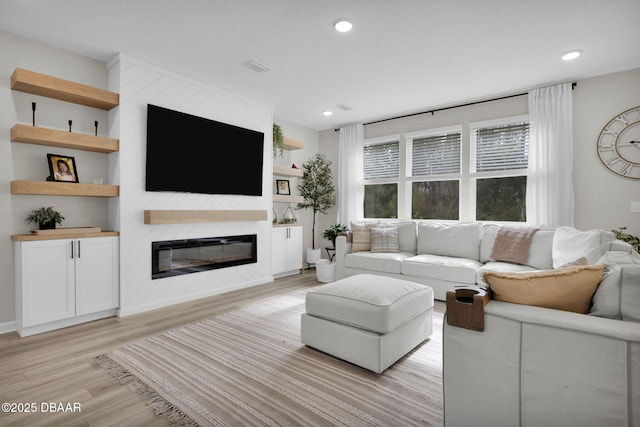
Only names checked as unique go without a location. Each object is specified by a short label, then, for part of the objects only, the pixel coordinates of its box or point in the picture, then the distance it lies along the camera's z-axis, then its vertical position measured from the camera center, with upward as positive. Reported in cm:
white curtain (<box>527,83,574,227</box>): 382 +69
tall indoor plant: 575 +43
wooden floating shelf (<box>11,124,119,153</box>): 273 +65
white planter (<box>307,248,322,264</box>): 554 -78
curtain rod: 420 +159
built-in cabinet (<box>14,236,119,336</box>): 273 -68
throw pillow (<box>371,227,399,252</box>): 456 -41
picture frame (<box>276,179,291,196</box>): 541 +41
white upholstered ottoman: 213 -79
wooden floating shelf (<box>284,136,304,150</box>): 525 +113
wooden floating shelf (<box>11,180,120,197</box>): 273 +19
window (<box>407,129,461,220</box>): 483 +60
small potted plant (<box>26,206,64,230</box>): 289 -9
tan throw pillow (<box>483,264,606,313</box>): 135 -32
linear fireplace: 363 -57
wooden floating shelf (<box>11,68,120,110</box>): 272 +110
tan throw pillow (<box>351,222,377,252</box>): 470 -40
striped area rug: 171 -111
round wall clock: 351 +79
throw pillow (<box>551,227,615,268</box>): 274 -27
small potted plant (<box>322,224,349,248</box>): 527 -34
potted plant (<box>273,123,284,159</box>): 502 +116
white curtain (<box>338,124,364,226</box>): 577 +60
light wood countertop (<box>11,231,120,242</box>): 270 -25
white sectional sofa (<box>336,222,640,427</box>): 112 -58
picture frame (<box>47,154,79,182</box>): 301 +40
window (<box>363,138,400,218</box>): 547 +61
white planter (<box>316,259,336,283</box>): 482 -92
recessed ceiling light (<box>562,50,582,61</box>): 313 +160
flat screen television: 353 +69
